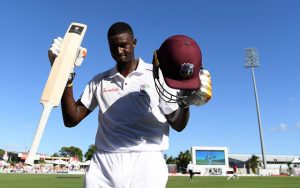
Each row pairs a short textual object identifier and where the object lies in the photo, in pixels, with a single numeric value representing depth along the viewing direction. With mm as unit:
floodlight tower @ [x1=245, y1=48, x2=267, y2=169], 66769
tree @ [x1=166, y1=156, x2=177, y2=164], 109188
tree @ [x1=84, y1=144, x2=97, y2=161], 97288
